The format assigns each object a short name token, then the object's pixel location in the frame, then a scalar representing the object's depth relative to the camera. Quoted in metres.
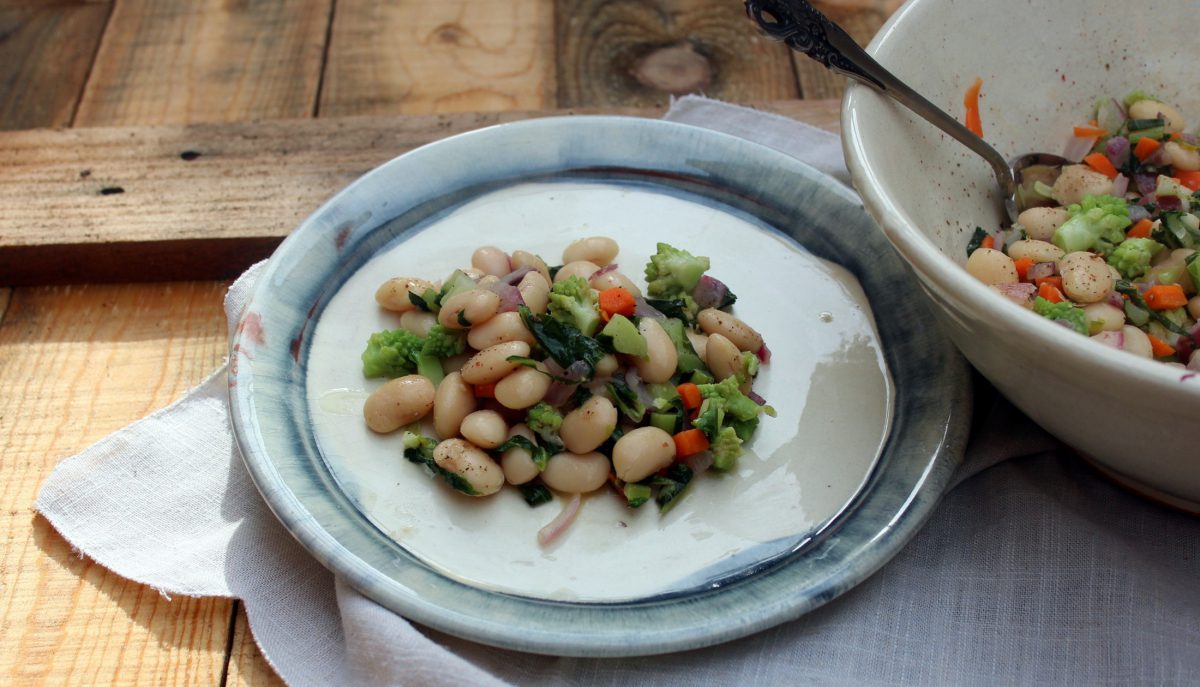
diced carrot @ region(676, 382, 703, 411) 0.57
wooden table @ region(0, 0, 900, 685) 0.55
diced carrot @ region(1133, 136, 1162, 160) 0.61
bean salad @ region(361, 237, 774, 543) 0.55
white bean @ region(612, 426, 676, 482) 0.54
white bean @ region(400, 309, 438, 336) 0.59
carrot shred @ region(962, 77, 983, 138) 0.62
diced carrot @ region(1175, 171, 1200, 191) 0.60
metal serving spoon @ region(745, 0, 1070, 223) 0.57
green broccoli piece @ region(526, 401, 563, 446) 0.56
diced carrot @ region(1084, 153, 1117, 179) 0.61
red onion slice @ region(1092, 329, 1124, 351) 0.53
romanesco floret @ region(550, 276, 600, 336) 0.57
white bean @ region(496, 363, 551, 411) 0.55
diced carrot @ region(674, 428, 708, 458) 0.55
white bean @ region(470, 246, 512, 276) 0.60
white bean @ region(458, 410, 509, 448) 0.55
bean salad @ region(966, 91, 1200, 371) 0.55
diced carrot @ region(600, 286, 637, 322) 0.57
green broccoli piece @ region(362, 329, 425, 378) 0.58
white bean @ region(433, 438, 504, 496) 0.54
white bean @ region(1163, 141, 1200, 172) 0.60
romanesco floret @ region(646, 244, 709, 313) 0.60
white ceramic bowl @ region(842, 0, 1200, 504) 0.49
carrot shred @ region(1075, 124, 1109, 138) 0.63
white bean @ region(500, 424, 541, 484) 0.55
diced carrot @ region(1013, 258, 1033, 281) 0.57
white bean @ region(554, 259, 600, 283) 0.60
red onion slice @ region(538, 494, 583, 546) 0.54
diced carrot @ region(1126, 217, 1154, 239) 0.58
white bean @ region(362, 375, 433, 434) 0.56
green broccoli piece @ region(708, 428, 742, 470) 0.55
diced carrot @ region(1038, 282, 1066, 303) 0.56
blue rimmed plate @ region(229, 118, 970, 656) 0.52
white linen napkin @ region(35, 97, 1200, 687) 0.52
